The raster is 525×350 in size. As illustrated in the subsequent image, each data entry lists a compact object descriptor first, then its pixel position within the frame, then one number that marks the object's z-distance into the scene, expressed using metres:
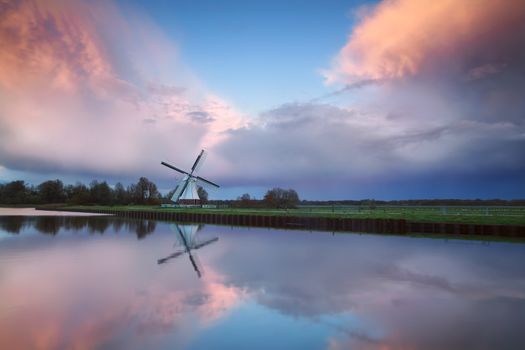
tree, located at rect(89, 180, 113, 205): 133.88
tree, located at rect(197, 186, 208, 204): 111.64
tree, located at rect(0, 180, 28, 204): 149.50
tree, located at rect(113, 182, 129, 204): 135.62
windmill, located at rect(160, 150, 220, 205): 86.56
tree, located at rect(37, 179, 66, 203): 145.38
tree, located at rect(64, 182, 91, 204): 134.50
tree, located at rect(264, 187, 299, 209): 77.21
